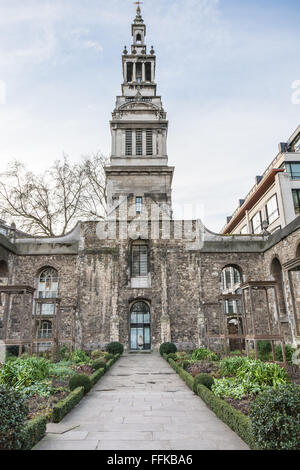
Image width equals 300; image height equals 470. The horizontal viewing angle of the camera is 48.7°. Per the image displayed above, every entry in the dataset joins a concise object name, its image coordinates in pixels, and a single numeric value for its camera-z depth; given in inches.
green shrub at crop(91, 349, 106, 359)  685.3
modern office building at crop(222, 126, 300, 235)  1152.8
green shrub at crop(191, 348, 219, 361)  596.6
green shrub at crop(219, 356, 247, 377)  414.0
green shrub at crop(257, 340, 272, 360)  654.2
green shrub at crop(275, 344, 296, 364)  575.8
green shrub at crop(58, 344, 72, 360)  663.2
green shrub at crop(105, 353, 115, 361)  628.2
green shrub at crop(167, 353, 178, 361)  652.6
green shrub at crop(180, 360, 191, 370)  508.7
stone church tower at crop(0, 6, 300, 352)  831.7
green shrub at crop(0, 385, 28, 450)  169.8
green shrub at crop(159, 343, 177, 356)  746.8
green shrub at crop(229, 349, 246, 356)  687.7
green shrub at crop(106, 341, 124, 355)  745.0
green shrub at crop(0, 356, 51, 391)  323.3
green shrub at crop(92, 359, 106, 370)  498.2
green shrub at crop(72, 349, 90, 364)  578.9
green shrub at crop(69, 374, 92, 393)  354.6
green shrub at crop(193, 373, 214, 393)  347.3
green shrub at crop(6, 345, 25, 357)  730.2
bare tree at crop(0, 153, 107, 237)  1063.0
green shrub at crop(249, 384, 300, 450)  164.4
